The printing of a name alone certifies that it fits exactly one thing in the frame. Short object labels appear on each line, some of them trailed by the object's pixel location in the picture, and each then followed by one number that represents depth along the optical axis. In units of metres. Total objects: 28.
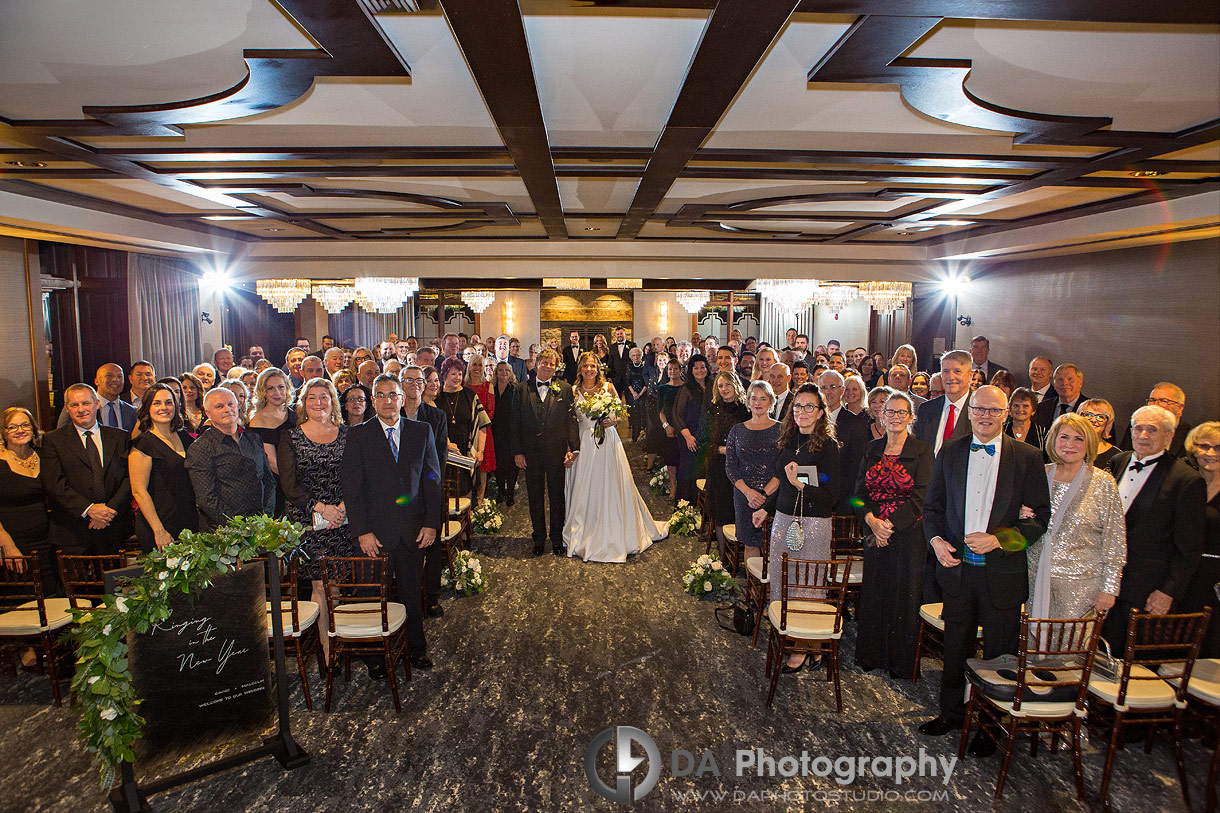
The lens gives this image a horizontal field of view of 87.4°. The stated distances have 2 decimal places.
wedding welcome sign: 2.87
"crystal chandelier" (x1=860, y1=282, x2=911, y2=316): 10.93
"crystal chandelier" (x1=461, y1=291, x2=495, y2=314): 16.17
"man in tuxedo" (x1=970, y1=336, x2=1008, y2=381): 8.91
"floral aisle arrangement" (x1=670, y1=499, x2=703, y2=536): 6.77
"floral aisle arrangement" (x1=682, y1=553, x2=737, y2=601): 5.28
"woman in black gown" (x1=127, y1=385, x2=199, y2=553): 4.12
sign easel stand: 2.90
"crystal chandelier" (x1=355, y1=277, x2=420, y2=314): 11.21
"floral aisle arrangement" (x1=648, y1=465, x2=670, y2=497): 8.57
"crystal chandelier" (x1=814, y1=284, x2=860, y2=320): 11.27
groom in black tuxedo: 5.98
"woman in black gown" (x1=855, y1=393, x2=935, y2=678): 3.86
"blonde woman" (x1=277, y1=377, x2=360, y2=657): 4.07
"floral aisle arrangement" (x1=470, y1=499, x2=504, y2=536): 6.82
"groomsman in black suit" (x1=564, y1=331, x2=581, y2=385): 13.12
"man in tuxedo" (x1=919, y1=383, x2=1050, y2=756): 3.32
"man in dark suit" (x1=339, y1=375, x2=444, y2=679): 3.97
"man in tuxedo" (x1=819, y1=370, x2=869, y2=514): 4.52
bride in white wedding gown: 6.14
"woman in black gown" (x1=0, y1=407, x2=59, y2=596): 4.16
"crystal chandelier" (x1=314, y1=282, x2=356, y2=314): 11.79
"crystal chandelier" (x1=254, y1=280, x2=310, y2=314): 10.91
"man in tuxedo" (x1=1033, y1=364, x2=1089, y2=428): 5.92
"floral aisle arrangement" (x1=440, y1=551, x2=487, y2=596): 5.31
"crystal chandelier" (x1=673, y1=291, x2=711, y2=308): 15.81
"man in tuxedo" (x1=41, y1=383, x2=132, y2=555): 4.27
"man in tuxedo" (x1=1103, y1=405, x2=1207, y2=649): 3.34
